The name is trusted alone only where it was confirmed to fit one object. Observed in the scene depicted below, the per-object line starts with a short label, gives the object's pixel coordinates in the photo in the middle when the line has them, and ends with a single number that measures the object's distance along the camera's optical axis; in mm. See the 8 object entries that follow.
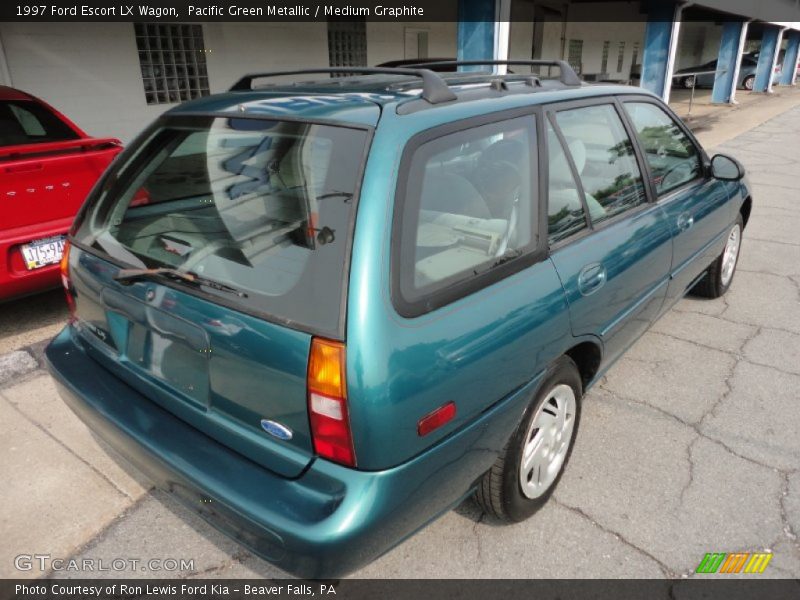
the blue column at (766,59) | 25125
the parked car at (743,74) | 26472
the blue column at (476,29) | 8609
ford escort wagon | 1523
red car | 3387
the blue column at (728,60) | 19609
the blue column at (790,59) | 30266
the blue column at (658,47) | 13742
